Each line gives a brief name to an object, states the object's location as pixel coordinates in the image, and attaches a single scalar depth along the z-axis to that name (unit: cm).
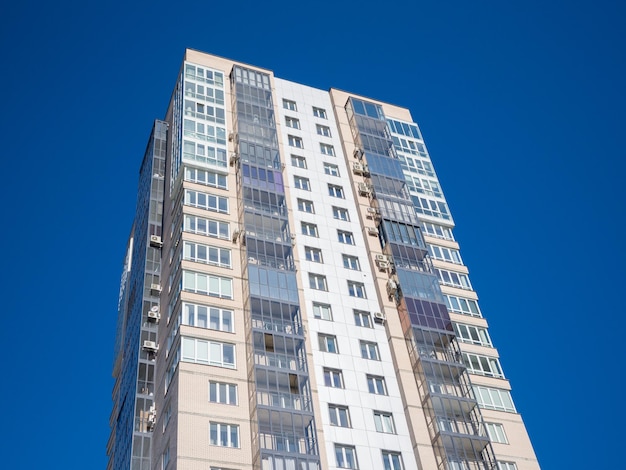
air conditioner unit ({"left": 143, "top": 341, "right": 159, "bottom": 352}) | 4736
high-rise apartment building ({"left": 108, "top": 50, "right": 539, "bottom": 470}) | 4053
